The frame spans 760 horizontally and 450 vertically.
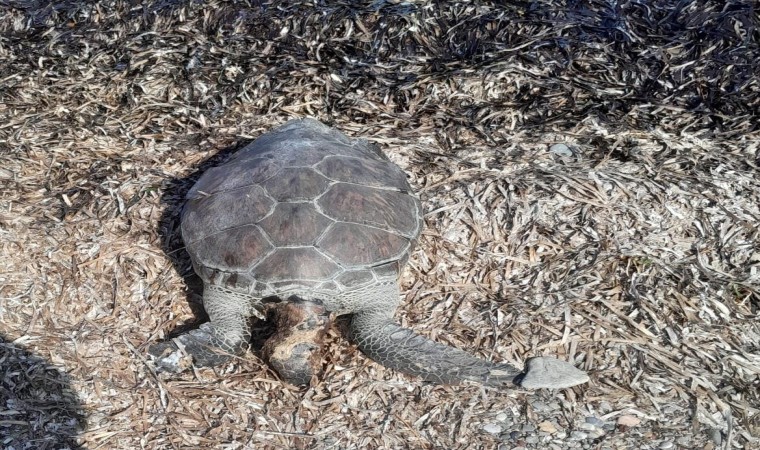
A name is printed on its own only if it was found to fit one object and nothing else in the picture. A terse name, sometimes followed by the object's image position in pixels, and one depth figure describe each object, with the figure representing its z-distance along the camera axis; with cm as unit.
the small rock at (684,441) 301
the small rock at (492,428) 312
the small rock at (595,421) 312
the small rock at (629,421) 311
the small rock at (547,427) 311
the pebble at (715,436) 302
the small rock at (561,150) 454
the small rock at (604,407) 318
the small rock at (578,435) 308
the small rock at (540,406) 320
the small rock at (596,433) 308
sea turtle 333
